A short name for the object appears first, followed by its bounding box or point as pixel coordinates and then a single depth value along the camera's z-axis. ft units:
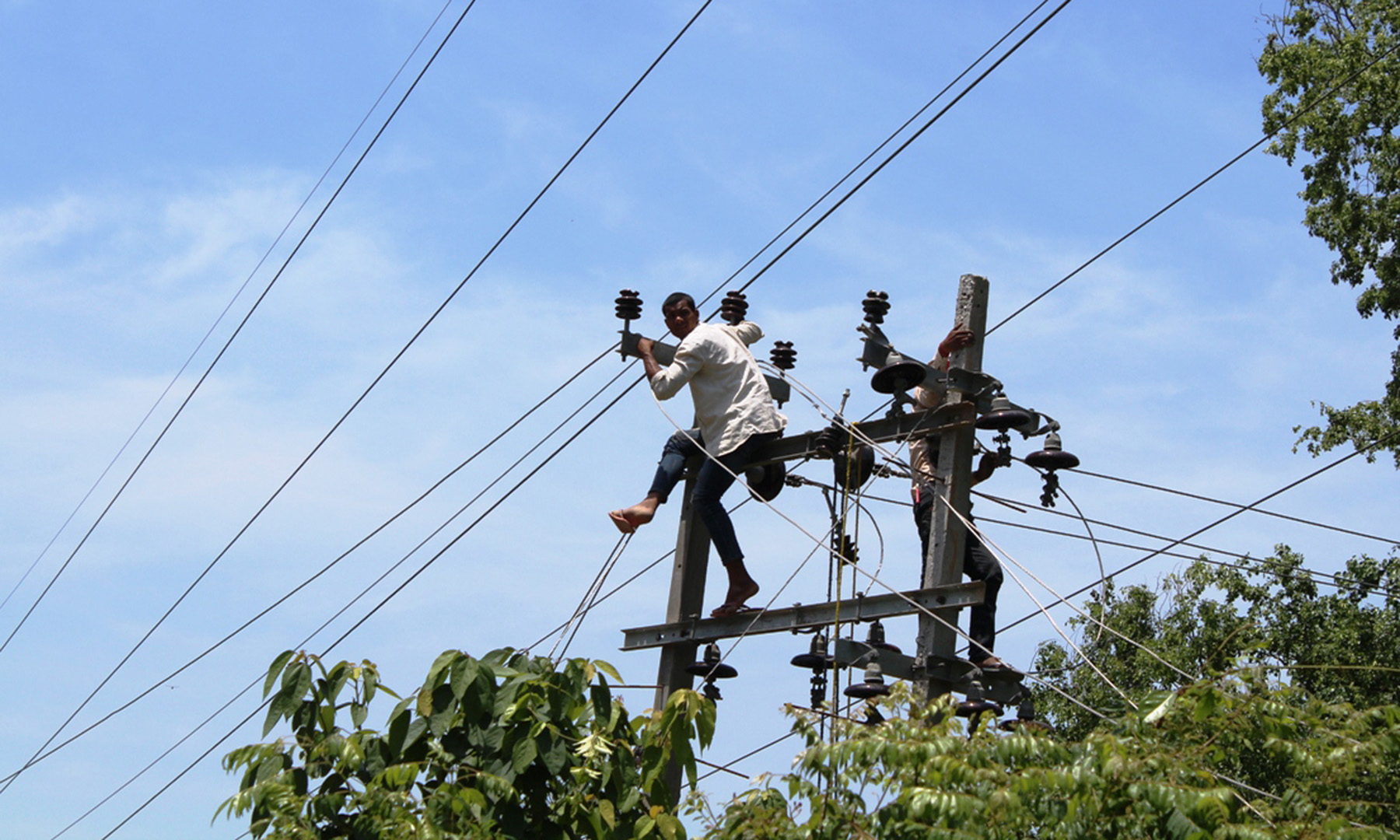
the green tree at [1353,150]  68.80
